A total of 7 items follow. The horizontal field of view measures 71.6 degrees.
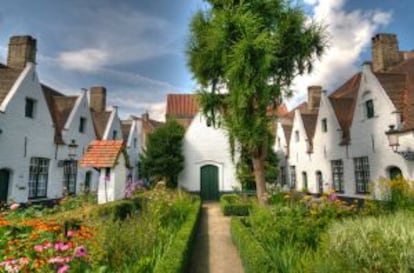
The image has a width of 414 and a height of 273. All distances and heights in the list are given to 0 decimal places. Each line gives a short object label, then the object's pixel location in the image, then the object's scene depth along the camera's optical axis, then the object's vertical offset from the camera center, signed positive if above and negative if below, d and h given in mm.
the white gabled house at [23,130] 12266 +2145
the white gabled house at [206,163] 21547 +994
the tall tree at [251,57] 11609 +5037
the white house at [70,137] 15734 +2337
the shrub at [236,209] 13391 -1522
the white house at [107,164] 9133 +409
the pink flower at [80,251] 3572 -933
